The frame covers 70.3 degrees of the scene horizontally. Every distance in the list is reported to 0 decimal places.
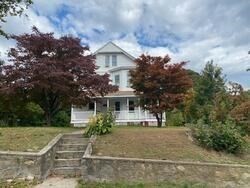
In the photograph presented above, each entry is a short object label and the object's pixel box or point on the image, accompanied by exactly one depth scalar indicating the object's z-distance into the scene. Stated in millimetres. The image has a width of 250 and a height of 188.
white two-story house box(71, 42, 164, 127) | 15630
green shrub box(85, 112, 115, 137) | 5803
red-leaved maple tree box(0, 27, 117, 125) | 8069
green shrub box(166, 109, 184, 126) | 14487
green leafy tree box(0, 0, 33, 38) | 3991
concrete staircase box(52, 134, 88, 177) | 4759
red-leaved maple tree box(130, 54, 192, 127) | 9844
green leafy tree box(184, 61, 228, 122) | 18742
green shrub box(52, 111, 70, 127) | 13817
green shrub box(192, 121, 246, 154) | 5343
